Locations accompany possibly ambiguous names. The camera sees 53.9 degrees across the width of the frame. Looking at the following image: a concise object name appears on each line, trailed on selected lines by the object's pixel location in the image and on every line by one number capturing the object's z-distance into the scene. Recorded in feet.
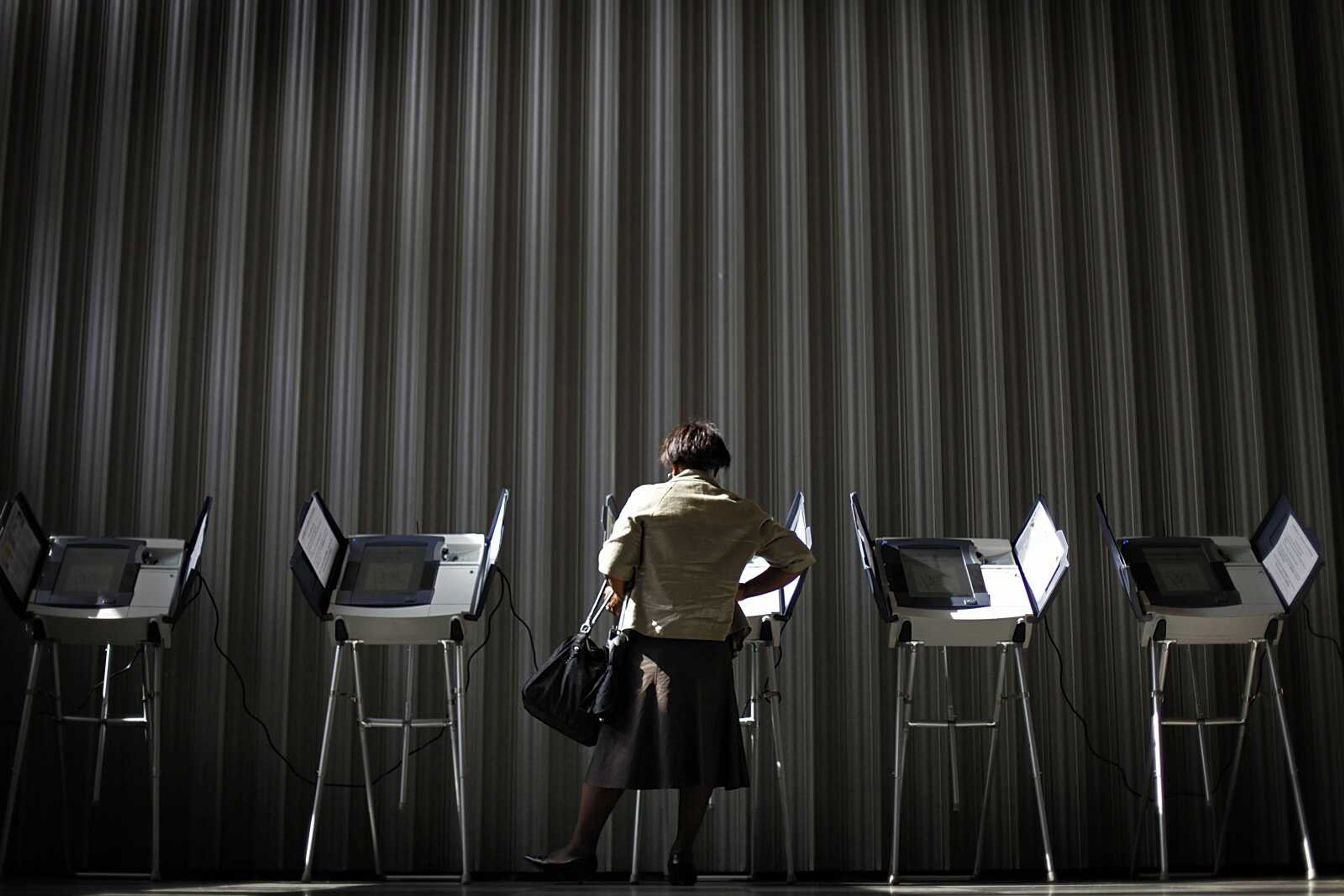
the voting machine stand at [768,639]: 15.06
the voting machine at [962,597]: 15.07
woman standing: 11.93
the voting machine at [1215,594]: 15.19
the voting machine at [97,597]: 15.06
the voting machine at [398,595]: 14.84
